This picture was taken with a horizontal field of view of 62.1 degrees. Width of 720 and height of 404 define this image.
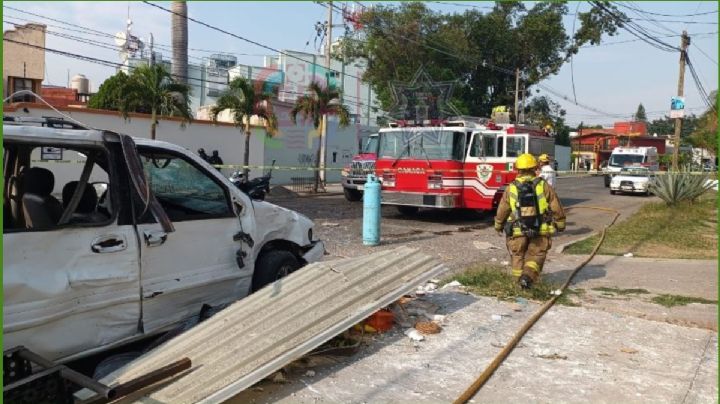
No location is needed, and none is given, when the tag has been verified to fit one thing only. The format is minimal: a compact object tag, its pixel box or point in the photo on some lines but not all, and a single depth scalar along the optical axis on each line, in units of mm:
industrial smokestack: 34156
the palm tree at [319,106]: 23734
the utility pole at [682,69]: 23828
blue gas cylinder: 10344
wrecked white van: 3559
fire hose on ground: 4020
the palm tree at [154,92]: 18391
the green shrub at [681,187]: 16625
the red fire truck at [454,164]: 13273
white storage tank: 44031
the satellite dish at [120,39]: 34669
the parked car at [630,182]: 24672
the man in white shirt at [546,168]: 12162
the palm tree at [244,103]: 21219
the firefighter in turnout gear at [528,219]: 6719
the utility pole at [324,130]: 25078
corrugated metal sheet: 3662
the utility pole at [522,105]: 40106
